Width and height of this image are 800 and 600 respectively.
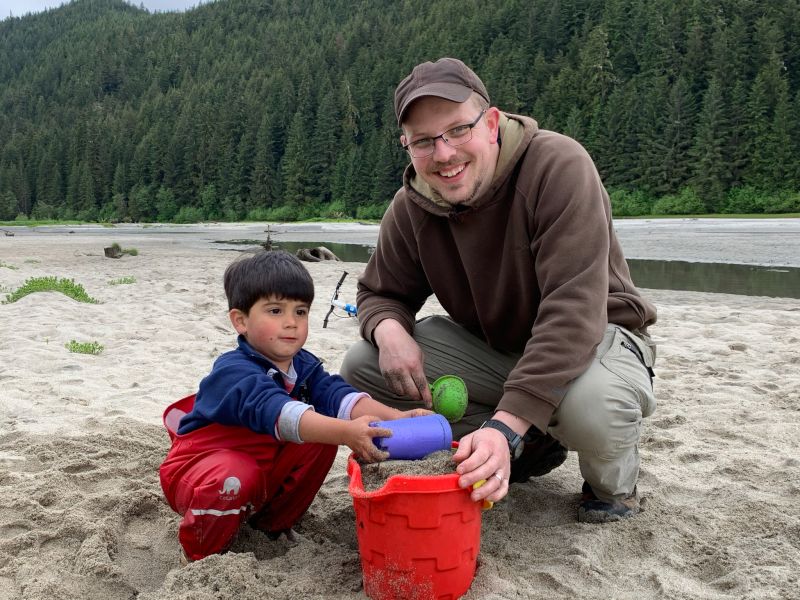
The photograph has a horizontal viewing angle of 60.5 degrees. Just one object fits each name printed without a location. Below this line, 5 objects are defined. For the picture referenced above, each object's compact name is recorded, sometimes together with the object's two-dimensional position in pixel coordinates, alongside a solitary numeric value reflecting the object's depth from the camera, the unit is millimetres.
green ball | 2947
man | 2438
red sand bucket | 1988
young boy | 2338
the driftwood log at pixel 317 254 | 17891
